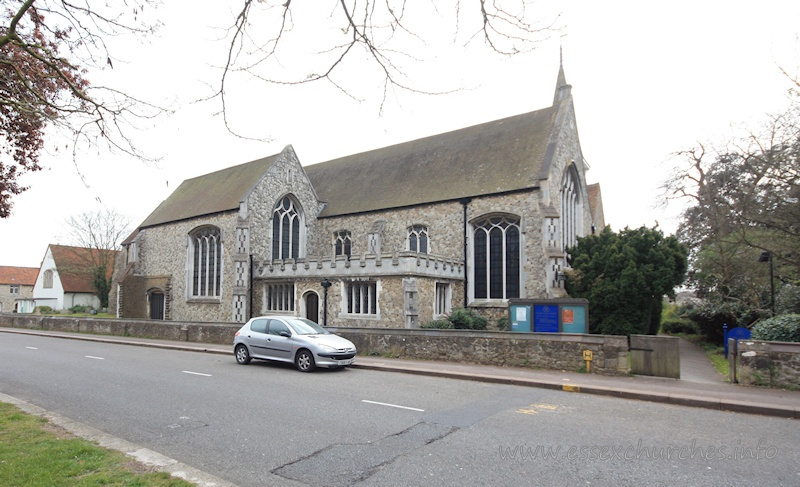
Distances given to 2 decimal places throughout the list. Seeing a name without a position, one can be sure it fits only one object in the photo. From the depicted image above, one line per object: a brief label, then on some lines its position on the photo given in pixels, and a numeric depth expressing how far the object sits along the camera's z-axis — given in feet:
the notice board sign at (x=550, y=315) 46.32
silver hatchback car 40.37
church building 68.39
